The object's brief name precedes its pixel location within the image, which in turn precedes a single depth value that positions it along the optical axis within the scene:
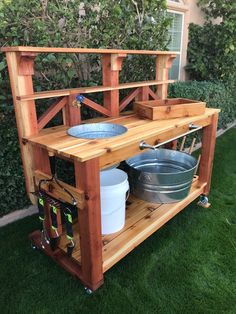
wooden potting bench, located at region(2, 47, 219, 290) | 1.61
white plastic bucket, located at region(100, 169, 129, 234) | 2.00
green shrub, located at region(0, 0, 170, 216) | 2.22
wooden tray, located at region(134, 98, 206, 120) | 2.28
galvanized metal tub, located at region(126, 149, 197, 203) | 2.39
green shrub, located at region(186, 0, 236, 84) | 4.83
